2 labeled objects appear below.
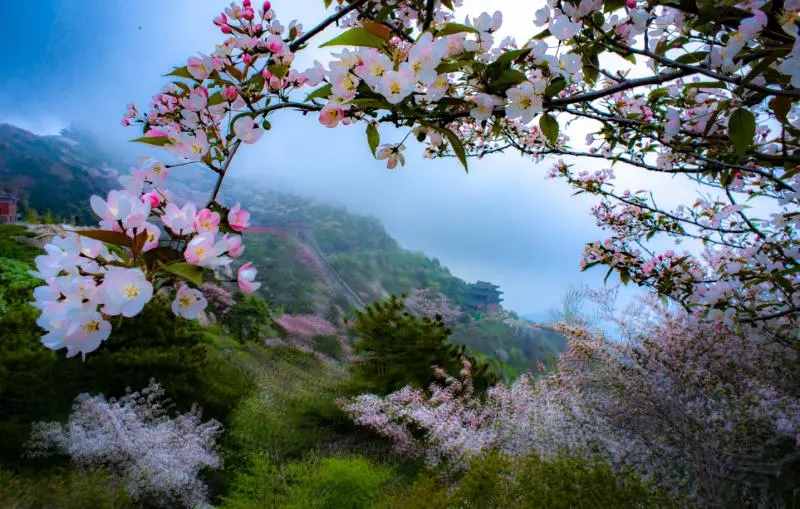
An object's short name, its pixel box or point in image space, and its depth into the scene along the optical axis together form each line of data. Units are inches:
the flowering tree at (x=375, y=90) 22.7
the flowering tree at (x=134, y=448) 132.6
